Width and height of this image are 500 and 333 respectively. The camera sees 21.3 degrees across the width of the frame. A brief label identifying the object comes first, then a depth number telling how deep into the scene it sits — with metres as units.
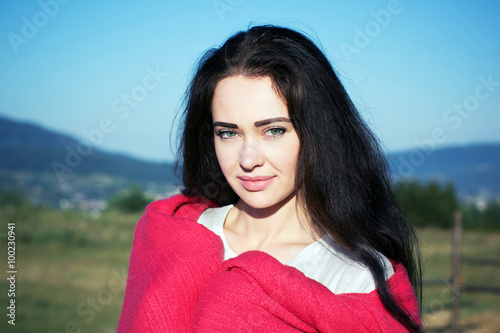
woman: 1.55
